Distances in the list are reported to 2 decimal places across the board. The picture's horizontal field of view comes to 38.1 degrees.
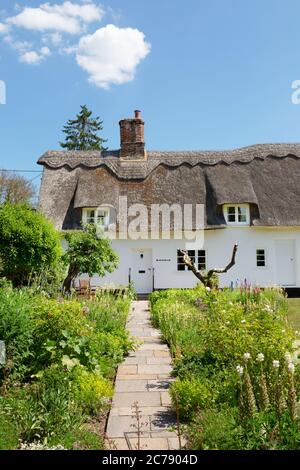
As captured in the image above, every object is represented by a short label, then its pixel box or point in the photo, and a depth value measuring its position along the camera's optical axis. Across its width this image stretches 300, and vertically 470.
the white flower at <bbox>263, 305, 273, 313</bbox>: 5.85
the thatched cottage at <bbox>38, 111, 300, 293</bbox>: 19.66
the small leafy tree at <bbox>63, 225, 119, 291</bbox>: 14.64
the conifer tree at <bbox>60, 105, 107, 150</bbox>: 44.16
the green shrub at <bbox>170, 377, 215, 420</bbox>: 4.64
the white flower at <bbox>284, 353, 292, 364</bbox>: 3.92
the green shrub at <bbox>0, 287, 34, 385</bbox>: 5.47
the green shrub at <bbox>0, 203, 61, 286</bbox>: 12.37
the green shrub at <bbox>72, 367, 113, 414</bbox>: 4.84
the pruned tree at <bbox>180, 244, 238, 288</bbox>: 12.99
